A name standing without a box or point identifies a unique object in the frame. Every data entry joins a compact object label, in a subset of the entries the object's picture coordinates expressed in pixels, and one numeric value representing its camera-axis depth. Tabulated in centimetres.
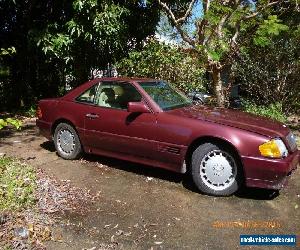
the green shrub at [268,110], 968
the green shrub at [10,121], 407
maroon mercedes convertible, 503
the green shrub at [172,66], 1007
